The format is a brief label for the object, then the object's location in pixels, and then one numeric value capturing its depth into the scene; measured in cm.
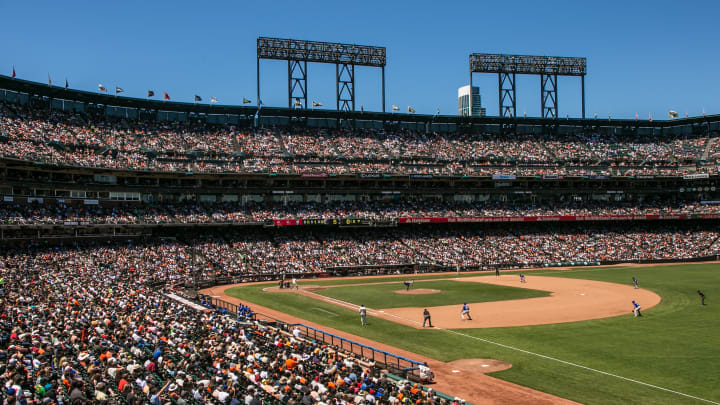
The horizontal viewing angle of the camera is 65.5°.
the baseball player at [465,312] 3653
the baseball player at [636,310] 3692
